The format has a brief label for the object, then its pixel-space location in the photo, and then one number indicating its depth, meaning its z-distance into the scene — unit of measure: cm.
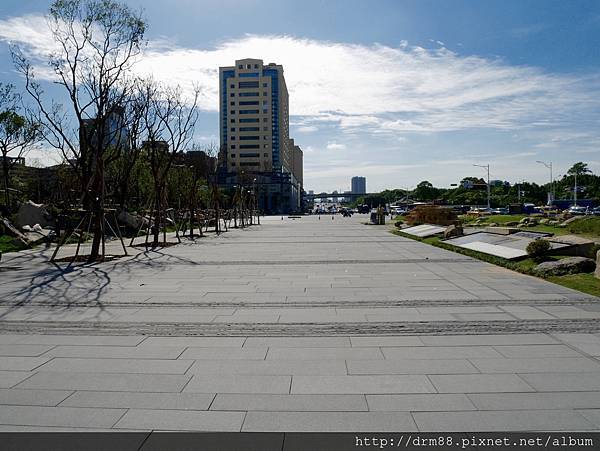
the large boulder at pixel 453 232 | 2305
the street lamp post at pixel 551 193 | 8107
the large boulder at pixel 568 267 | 1145
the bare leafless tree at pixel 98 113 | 1591
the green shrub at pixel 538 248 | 1335
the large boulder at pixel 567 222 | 2430
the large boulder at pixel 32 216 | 2550
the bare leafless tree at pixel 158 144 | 2195
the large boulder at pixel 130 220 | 2810
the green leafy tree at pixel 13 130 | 2833
